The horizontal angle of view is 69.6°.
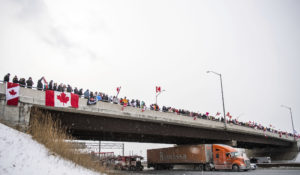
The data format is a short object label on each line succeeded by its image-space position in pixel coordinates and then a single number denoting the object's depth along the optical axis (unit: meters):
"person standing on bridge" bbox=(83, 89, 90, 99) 20.88
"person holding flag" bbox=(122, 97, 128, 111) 23.34
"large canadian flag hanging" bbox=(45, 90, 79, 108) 17.78
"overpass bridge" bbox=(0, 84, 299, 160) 15.70
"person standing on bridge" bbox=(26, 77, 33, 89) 17.19
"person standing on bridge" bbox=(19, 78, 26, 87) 16.67
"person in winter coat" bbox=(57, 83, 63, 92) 18.80
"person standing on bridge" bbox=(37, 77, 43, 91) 17.69
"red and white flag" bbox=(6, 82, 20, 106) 15.09
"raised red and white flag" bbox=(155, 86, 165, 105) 34.38
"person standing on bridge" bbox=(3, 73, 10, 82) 15.95
